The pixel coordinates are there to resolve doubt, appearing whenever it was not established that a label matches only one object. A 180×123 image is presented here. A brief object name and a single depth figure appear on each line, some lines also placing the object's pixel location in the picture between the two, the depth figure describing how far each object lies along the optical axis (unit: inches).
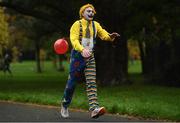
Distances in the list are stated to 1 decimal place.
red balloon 434.6
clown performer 401.1
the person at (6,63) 1607.8
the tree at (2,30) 1168.6
